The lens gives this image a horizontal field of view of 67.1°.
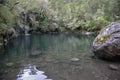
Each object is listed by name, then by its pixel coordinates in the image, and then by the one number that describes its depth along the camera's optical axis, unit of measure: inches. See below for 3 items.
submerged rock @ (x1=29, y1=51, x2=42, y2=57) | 314.9
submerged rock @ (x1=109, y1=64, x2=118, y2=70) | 218.7
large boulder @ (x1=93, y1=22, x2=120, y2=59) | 247.9
